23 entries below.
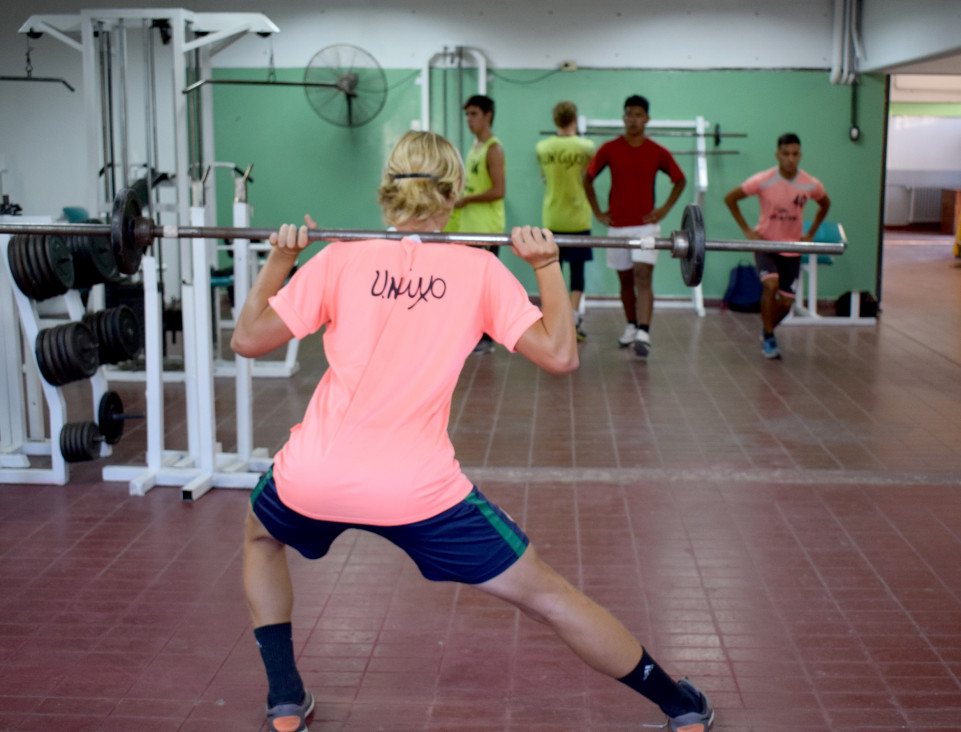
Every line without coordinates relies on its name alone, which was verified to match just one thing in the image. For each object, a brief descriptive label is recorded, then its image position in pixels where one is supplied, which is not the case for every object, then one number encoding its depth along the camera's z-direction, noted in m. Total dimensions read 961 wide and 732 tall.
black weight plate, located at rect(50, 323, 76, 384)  4.43
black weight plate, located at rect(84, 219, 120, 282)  4.73
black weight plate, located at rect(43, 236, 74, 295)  4.38
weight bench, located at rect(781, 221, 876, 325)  8.86
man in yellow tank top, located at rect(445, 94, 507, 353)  7.07
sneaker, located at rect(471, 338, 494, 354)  7.62
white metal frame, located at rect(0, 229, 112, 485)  4.51
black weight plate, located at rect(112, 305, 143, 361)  4.79
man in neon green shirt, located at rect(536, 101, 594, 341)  7.79
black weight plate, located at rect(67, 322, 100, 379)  4.46
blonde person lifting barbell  2.15
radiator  19.45
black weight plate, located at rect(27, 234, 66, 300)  4.36
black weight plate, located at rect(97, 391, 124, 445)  4.79
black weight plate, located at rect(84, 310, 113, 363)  4.77
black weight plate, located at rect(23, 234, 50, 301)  4.36
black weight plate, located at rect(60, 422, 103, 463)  4.54
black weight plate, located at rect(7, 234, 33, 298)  4.36
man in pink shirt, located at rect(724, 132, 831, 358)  7.23
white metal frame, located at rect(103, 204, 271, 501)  4.36
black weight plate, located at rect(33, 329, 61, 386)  4.43
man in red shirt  7.39
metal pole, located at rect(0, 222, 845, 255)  2.47
